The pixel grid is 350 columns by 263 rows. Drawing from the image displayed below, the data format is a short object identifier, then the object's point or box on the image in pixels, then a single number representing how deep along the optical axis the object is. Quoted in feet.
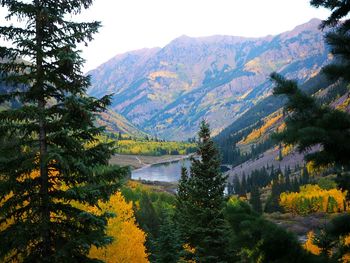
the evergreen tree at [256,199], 456.86
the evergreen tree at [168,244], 134.27
